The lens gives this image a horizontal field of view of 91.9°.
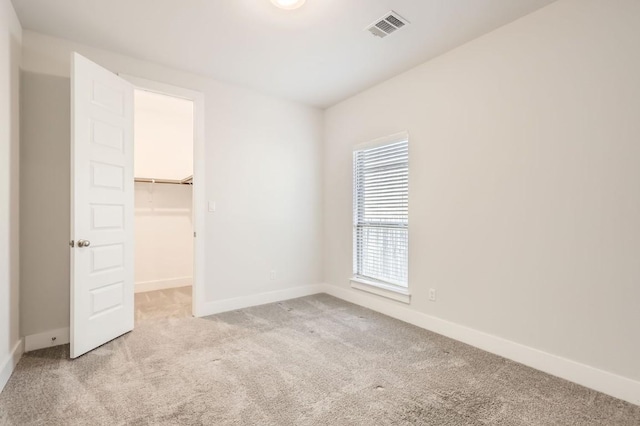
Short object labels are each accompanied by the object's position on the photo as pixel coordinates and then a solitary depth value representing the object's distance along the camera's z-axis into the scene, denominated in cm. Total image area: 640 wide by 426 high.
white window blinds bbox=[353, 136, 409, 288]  343
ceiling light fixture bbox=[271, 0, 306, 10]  222
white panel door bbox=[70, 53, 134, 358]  247
